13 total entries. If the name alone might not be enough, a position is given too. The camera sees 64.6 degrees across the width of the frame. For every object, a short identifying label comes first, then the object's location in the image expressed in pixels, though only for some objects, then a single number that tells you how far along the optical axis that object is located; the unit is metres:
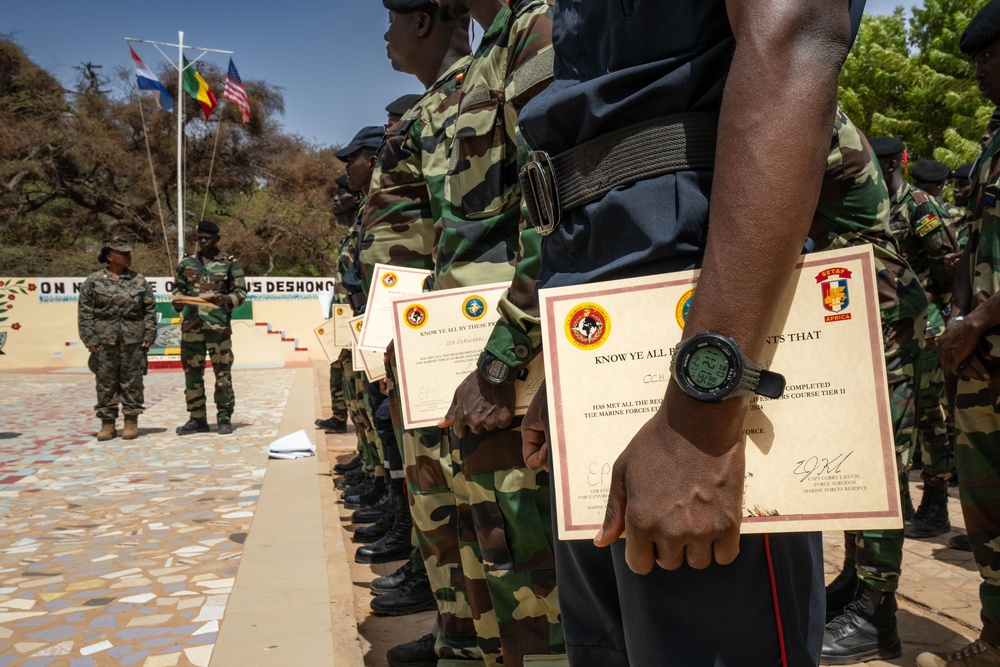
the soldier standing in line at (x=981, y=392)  2.25
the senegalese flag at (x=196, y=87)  22.98
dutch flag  21.23
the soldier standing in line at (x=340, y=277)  6.72
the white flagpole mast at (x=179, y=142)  22.20
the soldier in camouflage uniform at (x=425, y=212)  2.52
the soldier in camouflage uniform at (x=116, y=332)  8.91
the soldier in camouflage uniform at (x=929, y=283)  4.36
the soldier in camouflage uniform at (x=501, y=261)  1.95
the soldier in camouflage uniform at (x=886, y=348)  2.48
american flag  21.53
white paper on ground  7.34
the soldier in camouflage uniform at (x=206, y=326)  9.27
